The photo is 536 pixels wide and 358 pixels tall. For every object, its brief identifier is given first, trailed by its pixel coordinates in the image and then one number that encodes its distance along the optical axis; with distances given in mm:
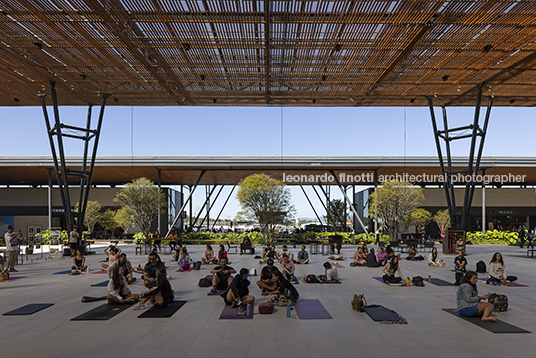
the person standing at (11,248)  15271
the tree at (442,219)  41719
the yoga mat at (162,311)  8188
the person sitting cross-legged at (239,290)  8656
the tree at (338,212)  46312
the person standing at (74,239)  20781
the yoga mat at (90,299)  9602
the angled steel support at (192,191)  34659
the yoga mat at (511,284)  11984
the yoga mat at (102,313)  7932
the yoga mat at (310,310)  8047
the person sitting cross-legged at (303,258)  17734
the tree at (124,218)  37191
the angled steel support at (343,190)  34938
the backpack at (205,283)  11750
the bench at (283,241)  28289
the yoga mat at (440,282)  12086
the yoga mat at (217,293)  10441
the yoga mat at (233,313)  7988
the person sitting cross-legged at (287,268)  12539
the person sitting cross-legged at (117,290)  9064
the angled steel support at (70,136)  20219
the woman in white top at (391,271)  12130
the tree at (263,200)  31062
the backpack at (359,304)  8406
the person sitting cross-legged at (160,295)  8828
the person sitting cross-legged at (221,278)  10578
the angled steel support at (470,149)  21000
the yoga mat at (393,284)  11897
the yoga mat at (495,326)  6949
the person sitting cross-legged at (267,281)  10008
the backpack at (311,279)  12383
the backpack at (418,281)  11672
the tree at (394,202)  32469
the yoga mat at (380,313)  7689
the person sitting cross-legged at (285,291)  9203
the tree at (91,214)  39531
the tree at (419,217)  39906
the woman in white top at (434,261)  16672
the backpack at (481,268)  14680
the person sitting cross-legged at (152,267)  11352
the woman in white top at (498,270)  12188
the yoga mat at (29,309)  8461
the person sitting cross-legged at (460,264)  13484
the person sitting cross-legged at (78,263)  15133
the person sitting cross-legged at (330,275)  12703
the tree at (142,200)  32312
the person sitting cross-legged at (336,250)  21238
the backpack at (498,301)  8406
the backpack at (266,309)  8234
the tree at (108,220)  41781
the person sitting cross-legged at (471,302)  7589
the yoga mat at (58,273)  15313
